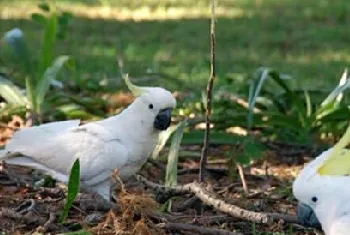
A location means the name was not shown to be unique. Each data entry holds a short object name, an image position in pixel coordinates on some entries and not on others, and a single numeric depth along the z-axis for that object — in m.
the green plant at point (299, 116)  9.38
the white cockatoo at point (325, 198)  5.99
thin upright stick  6.81
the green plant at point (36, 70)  9.55
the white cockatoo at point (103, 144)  7.25
